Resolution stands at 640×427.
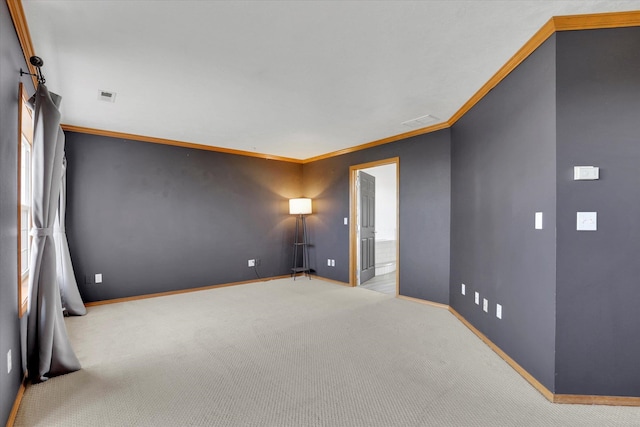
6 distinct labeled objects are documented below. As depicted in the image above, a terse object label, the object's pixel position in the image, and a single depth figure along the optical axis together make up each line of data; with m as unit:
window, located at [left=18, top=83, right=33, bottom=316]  2.02
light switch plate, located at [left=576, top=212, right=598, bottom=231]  1.92
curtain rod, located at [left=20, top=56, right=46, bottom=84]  2.08
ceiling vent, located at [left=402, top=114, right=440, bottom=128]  3.66
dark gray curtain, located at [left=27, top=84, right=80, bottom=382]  2.11
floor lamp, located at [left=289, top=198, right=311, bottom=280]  6.01
